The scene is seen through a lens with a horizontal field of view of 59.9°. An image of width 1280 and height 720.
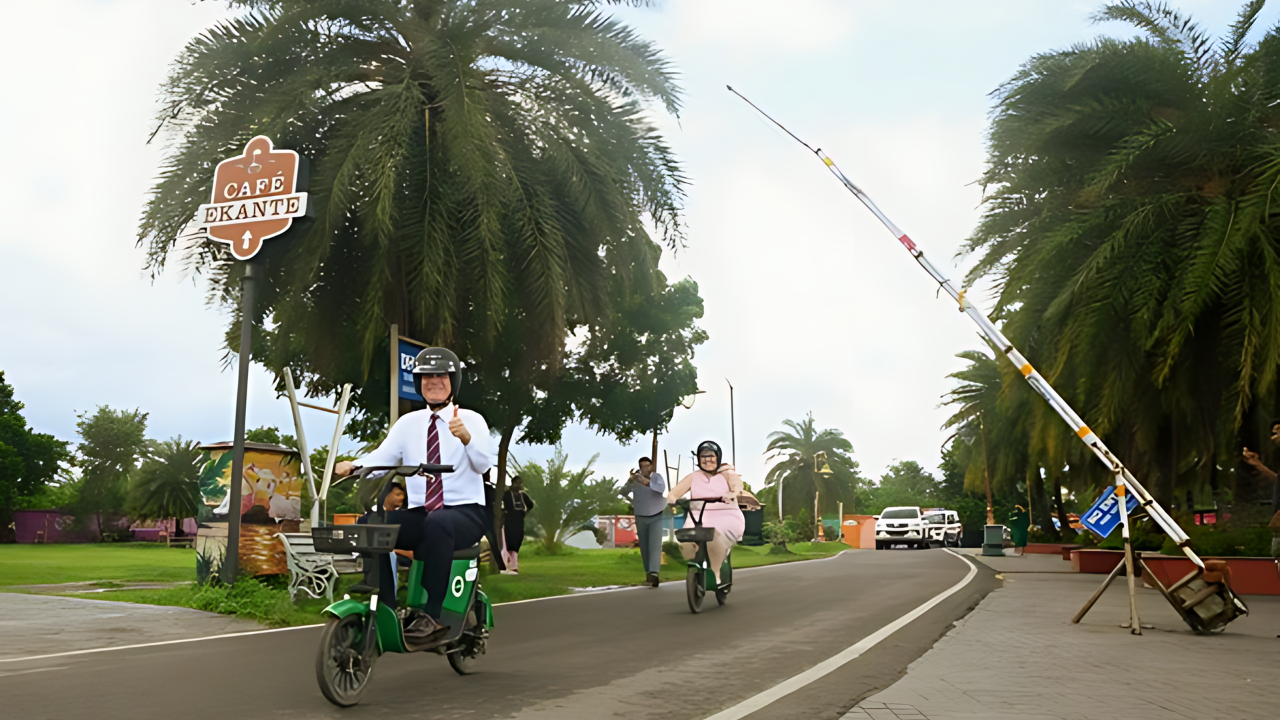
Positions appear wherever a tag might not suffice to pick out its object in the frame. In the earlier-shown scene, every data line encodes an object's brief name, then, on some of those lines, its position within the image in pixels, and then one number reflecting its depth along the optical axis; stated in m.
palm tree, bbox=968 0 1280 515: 15.57
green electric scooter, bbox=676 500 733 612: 12.35
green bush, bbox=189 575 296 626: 11.32
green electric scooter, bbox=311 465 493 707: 5.79
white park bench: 12.09
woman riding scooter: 12.80
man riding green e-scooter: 6.28
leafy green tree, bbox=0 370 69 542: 54.18
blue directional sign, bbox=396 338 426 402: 14.15
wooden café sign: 13.34
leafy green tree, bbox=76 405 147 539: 64.00
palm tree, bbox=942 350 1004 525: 45.31
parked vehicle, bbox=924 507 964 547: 51.78
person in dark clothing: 20.17
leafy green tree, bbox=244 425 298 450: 59.08
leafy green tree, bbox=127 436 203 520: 50.97
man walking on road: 17.34
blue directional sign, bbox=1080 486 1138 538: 10.98
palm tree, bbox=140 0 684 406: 14.34
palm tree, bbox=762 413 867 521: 70.75
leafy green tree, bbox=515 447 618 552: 32.16
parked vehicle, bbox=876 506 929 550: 48.16
